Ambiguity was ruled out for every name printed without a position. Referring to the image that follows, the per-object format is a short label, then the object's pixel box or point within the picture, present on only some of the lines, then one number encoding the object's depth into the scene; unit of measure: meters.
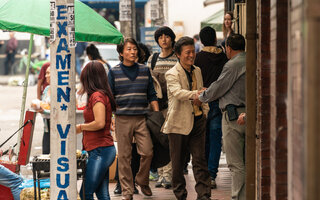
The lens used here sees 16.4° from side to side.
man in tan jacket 13.58
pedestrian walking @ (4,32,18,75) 55.42
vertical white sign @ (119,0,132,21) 21.75
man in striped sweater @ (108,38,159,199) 14.04
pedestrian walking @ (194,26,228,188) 15.39
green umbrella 12.43
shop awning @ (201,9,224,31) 27.92
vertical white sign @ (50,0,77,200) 10.08
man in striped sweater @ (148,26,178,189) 15.64
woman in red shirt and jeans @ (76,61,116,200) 11.74
